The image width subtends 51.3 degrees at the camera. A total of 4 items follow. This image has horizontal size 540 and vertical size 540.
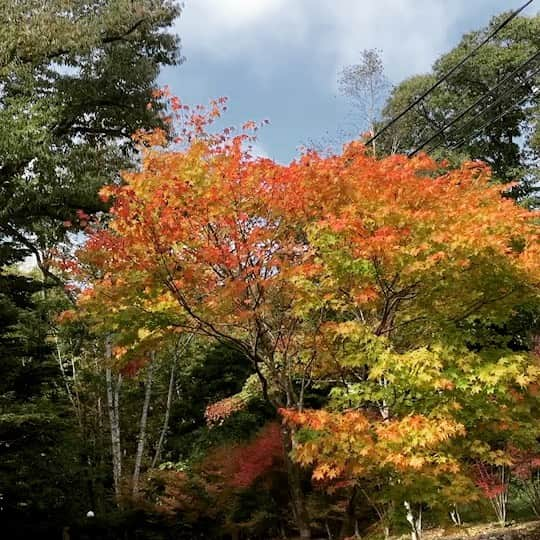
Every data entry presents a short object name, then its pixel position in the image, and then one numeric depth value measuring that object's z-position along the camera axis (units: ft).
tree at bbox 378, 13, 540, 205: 63.57
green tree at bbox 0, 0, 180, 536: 35.60
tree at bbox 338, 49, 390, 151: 56.49
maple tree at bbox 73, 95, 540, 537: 20.13
